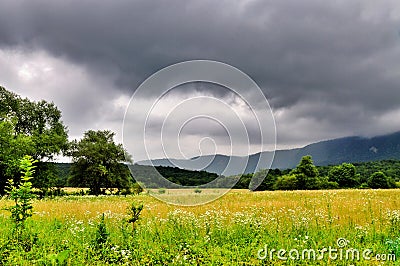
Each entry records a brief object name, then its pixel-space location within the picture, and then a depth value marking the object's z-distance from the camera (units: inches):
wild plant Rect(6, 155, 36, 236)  358.3
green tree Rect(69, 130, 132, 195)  1977.1
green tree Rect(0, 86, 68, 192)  1510.8
